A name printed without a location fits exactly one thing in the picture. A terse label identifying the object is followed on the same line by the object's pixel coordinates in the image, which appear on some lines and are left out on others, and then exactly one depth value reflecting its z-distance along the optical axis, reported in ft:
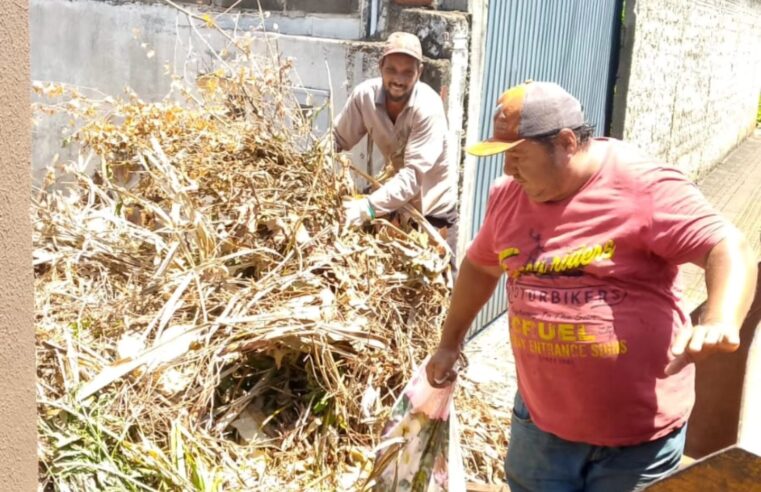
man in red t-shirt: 8.82
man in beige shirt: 15.79
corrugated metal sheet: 21.04
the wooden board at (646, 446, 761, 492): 6.93
